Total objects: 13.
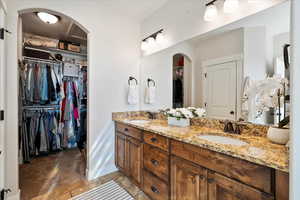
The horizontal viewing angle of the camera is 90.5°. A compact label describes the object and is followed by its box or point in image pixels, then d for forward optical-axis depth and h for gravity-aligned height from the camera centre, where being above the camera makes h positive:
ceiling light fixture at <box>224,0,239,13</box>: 1.36 +0.86
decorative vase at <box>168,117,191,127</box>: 1.79 -0.29
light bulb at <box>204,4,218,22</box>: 1.53 +0.89
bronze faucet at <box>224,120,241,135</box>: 1.44 -0.29
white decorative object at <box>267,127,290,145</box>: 1.04 -0.26
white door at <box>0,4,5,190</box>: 1.36 +0.00
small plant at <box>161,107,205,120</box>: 1.78 -0.18
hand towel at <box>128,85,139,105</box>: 2.48 +0.06
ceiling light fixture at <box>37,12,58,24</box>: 2.22 +1.24
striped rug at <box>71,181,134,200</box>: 1.79 -1.20
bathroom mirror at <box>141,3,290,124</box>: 1.22 +0.36
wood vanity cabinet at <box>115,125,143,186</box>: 1.82 -0.76
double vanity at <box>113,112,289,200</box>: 0.84 -0.48
